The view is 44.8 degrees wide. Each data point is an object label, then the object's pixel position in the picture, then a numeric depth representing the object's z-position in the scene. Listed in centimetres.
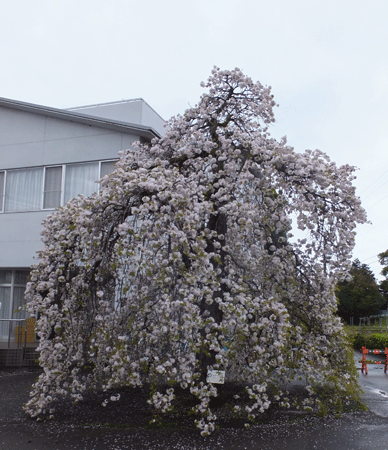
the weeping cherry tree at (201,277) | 602
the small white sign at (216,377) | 627
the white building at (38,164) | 1445
